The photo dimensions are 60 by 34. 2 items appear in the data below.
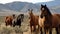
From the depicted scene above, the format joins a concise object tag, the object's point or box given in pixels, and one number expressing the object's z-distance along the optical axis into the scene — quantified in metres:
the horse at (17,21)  22.24
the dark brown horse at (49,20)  13.07
